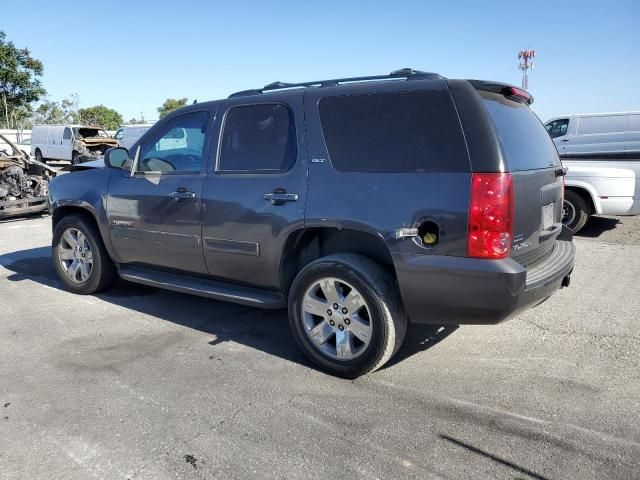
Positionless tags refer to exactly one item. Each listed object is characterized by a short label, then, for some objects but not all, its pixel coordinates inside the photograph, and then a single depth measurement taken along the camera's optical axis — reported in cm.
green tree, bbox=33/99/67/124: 5766
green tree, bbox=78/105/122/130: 5675
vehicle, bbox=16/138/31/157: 2968
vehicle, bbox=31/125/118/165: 2323
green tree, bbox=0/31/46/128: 3262
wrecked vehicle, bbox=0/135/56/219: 985
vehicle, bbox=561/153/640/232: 781
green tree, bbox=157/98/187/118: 5617
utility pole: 5198
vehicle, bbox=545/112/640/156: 1288
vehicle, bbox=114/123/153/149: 2340
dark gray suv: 302
